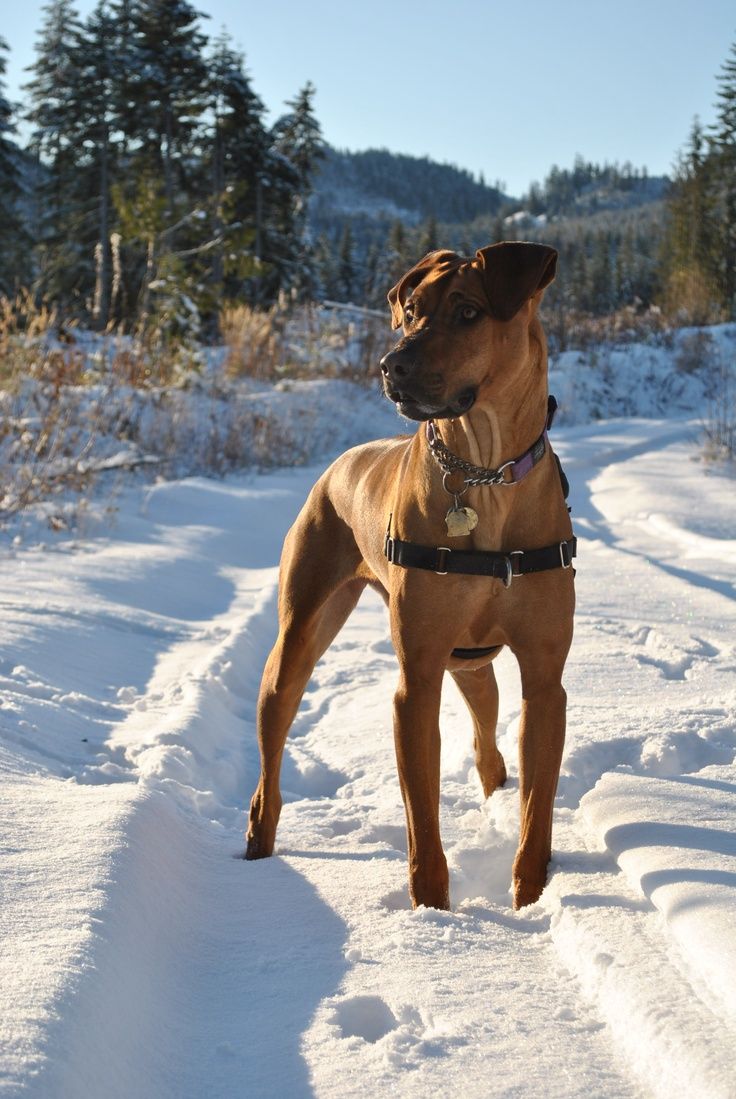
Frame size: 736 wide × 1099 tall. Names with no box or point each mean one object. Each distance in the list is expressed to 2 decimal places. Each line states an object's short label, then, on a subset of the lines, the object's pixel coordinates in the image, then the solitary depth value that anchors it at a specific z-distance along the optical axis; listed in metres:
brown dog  2.61
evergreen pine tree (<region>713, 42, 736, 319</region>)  49.31
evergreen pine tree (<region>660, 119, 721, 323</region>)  52.41
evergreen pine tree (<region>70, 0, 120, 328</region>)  38.44
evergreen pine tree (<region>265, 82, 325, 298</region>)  38.00
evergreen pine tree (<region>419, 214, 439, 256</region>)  78.31
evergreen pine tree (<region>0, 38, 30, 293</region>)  43.38
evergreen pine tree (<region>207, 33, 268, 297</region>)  36.00
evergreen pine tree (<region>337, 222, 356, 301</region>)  75.62
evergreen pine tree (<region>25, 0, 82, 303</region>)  39.16
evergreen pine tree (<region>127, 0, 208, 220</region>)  34.94
